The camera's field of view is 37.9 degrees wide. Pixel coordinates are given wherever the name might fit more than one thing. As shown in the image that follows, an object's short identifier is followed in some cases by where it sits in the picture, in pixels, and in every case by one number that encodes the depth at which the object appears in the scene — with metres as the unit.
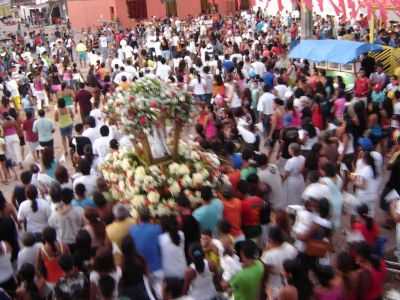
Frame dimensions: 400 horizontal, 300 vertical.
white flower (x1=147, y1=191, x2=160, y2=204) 7.08
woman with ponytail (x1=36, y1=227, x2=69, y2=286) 5.52
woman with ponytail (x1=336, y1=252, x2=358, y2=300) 4.73
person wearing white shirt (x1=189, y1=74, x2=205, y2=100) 12.60
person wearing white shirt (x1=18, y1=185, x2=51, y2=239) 6.57
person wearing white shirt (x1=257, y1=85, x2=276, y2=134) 10.77
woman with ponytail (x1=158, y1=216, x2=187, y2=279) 5.67
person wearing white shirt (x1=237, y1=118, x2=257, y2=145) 8.77
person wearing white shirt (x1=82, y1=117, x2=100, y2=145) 9.40
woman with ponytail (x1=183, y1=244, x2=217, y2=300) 5.17
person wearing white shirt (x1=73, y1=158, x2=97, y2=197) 7.22
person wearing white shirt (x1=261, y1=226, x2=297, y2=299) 5.32
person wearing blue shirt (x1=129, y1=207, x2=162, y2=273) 5.75
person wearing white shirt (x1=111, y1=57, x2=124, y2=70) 16.55
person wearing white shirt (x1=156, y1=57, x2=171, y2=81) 14.95
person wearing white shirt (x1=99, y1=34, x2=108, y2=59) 23.25
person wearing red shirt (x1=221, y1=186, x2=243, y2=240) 6.24
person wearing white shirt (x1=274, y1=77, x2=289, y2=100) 11.17
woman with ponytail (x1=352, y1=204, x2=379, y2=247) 5.79
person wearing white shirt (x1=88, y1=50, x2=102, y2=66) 20.03
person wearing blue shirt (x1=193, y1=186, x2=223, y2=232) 6.16
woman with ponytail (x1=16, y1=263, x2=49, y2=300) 5.00
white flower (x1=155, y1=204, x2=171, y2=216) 6.95
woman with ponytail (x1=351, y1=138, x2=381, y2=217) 7.15
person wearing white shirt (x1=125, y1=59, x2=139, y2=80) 14.17
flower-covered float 7.24
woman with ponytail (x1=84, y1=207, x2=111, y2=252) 5.96
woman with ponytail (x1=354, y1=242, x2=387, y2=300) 4.92
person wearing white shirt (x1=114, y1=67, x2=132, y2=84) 13.79
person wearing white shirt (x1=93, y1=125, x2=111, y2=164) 8.62
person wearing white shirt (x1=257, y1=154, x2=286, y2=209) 7.01
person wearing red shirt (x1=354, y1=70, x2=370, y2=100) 11.45
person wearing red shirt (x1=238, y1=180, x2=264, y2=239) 6.34
